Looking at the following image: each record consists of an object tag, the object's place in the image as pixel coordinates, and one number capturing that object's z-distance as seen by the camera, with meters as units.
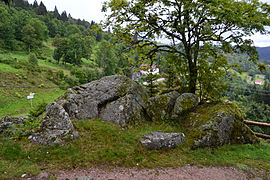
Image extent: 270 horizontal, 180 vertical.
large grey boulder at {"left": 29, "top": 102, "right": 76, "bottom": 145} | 6.04
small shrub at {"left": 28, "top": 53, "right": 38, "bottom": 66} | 47.28
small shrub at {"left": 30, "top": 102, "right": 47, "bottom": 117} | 7.95
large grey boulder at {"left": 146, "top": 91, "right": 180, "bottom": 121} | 8.98
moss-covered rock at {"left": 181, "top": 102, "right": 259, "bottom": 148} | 7.01
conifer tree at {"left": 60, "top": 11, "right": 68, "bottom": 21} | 128.19
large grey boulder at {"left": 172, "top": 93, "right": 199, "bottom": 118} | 8.77
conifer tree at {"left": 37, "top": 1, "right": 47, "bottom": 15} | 110.06
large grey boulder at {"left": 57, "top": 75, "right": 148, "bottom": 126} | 8.18
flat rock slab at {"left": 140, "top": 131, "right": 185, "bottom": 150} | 6.44
